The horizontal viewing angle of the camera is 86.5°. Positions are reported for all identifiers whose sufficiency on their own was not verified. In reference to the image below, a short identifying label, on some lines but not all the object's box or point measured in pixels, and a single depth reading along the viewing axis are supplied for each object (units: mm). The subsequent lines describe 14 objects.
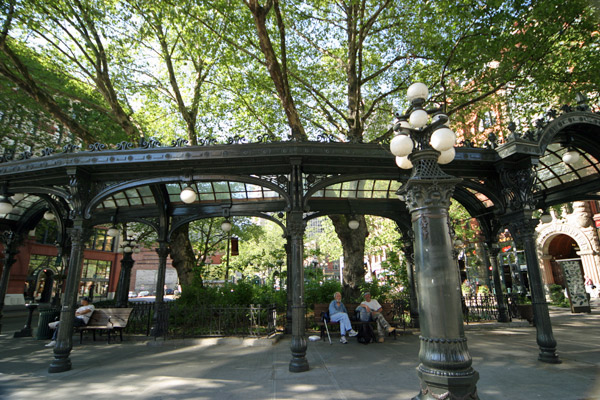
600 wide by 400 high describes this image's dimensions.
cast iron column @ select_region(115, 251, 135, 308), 13438
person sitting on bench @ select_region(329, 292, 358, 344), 8945
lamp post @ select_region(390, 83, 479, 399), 3172
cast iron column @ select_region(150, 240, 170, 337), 9758
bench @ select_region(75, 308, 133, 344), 9500
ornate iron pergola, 6922
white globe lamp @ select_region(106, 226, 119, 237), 12707
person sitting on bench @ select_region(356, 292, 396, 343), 9156
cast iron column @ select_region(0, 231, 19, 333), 11180
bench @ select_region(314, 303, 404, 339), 9703
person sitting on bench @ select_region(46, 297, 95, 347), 9341
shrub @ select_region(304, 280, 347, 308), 12594
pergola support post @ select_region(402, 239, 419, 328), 11228
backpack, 8914
